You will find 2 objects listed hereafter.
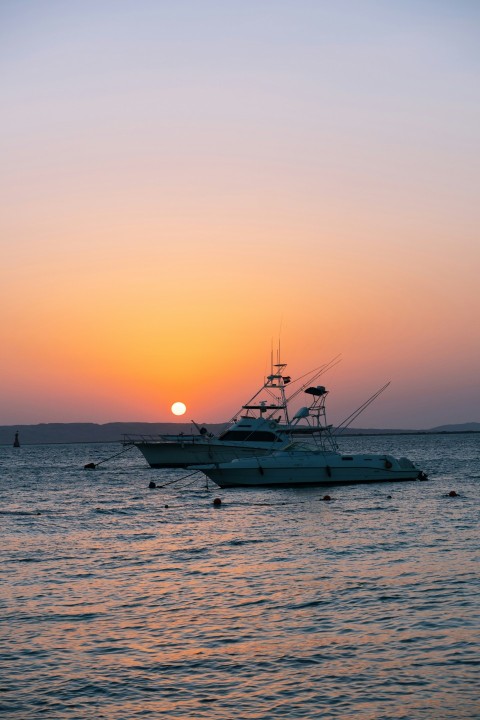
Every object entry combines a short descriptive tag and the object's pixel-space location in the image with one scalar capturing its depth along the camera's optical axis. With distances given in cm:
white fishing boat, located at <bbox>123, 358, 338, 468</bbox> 6850
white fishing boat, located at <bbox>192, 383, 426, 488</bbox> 5359
